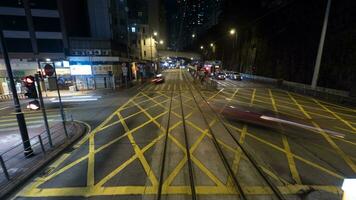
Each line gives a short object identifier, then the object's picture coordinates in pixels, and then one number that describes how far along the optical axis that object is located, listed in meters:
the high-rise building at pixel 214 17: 119.11
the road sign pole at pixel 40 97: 8.61
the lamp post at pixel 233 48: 60.19
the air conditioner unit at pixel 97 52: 32.59
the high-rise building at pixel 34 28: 29.55
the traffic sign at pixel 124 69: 28.77
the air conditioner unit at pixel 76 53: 32.38
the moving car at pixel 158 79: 37.62
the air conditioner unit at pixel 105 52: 32.83
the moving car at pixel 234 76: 41.22
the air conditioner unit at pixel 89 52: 32.34
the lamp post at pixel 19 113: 7.56
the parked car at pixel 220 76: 42.62
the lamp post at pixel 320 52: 20.45
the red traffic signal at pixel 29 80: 7.86
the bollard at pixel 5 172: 6.42
